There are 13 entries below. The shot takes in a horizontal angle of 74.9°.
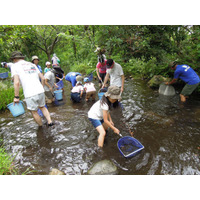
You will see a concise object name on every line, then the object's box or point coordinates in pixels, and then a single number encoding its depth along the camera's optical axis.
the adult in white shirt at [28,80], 2.95
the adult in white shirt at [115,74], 3.70
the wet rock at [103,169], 2.18
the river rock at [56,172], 2.19
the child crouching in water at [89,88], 5.11
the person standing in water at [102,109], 2.36
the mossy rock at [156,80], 6.16
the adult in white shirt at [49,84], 4.89
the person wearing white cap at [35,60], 4.68
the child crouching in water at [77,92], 5.16
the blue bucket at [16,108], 3.11
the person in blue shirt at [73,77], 5.62
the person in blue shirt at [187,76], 4.37
